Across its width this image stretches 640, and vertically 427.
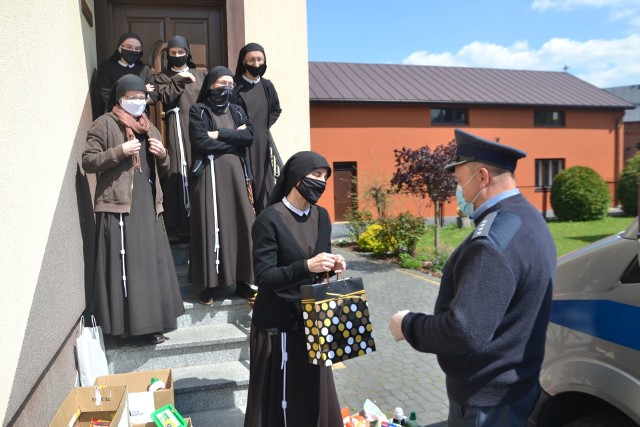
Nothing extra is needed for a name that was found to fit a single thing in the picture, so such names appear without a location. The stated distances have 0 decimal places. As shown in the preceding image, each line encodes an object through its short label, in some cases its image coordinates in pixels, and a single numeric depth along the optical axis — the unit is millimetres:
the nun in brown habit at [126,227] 4262
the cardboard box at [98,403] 3230
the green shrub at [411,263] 11891
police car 2402
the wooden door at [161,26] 6617
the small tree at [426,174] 11172
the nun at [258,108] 5832
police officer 2039
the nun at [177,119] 5508
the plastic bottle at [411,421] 3879
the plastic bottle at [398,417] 3932
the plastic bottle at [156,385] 3755
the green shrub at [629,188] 21234
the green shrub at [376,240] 13281
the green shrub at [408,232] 12922
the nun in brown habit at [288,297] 3059
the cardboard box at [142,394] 3584
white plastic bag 4090
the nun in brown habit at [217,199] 4988
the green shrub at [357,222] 15398
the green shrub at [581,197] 20406
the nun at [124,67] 5516
